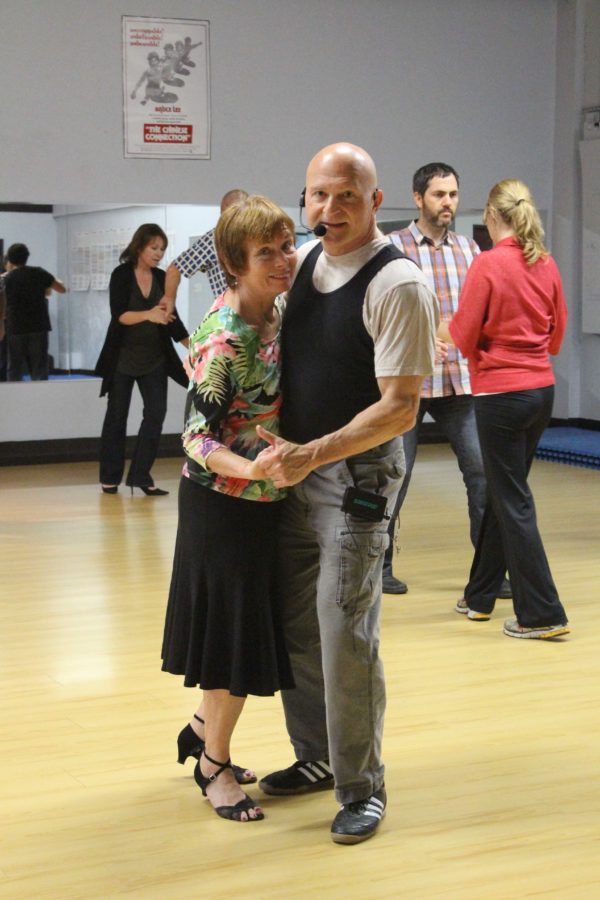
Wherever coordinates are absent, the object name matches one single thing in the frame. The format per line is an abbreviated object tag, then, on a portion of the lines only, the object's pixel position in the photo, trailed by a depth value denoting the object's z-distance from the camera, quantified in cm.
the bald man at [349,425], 273
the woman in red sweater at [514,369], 464
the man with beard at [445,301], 524
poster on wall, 984
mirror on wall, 988
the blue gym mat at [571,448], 959
